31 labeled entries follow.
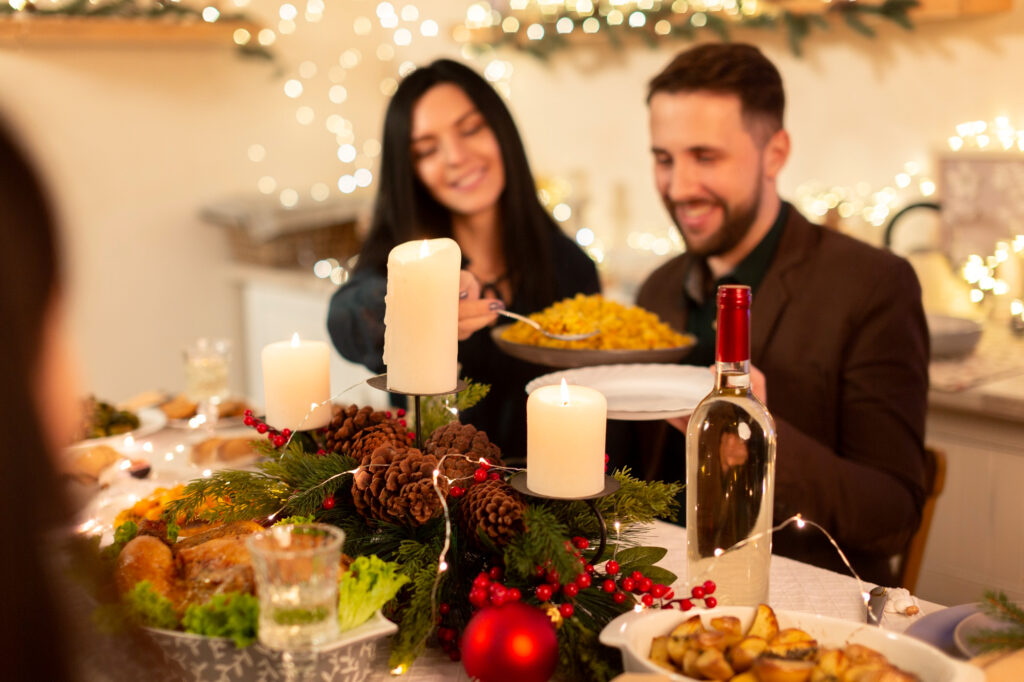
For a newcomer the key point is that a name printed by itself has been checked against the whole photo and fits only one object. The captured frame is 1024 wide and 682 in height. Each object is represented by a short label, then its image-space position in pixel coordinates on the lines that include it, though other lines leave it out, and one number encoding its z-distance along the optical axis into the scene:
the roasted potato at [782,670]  0.68
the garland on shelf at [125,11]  3.16
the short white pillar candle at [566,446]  0.78
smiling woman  1.98
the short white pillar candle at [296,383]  1.00
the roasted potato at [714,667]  0.69
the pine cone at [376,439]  0.95
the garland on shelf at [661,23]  2.69
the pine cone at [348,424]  0.99
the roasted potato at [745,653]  0.70
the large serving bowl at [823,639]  0.67
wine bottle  0.85
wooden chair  1.54
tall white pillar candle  0.86
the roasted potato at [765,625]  0.74
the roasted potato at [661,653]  0.72
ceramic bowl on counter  2.20
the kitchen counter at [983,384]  1.93
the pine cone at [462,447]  0.90
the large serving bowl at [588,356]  1.40
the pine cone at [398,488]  0.85
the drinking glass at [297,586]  0.68
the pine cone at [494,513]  0.83
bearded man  1.43
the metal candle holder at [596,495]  0.80
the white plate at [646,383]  1.27
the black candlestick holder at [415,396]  0.90
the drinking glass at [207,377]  1.70
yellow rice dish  1.45
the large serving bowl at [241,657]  0.73
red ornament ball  0.76
